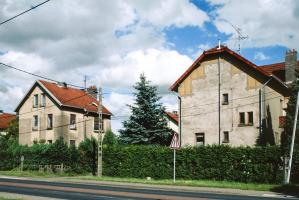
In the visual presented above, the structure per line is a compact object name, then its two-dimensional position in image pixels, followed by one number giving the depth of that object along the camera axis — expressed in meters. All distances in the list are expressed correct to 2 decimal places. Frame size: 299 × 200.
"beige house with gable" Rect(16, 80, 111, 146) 52.12
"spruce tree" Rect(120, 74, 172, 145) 41.56
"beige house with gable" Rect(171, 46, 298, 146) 37.03
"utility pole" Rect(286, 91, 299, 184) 25.88
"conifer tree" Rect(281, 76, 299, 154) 29.12
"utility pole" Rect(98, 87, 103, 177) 33.75
